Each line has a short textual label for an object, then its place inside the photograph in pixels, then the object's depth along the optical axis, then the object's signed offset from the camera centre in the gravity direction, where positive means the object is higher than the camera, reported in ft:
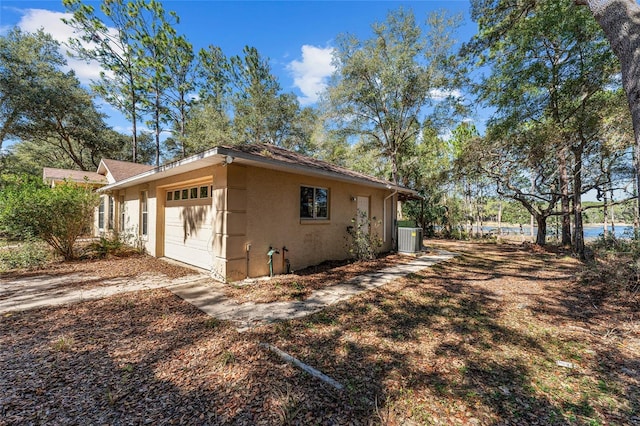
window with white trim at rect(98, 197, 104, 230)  42.87 +0.20
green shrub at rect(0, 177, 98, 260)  21.53 +0.62
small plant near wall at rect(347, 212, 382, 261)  26.45 -2.80
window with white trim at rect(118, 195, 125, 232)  35.34 +0.94
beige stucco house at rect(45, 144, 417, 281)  17.52 +0.69
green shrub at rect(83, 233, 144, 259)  27.63 -3.58
